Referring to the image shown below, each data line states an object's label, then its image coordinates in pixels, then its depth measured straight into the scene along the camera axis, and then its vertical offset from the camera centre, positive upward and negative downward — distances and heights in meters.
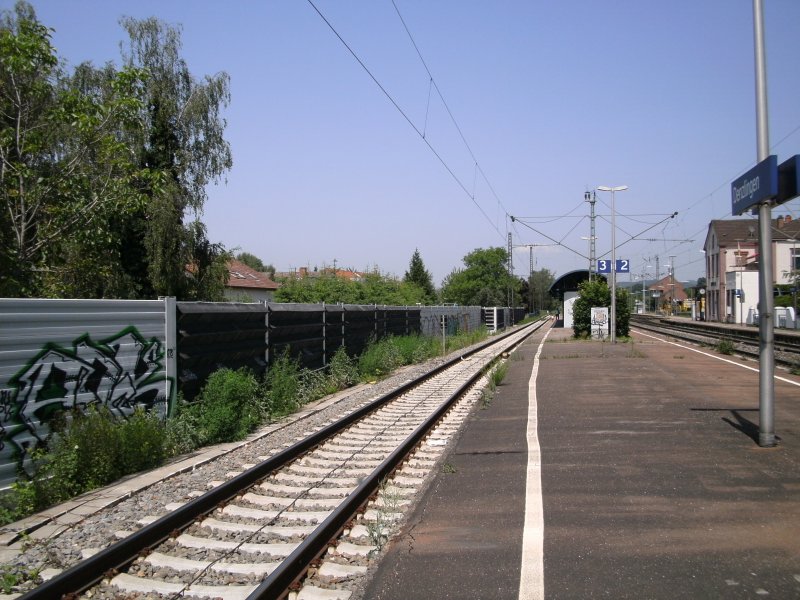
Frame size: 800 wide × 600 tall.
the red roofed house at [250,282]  68.44 +3.07
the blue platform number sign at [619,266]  45.91 +3.13
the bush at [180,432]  9.08 -1.72
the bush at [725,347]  26.52 -1.47
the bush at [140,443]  8.00 -1.64
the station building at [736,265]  65.12 +4.74
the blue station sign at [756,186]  7.78 +1.54
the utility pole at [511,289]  77.84 +2.76
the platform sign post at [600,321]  36.03 -0.58
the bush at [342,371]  17.30 -1.63
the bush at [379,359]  19.64 -1.53
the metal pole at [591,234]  48.12 +5.62
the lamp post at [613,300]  33.63 +0.50
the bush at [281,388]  12.48 -1.50
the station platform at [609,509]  4.55 -1.81
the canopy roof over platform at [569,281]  59.56 +2.78
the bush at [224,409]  9.95 -1.52
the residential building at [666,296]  128.88 +3.56
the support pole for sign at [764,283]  8.12 +0.33
